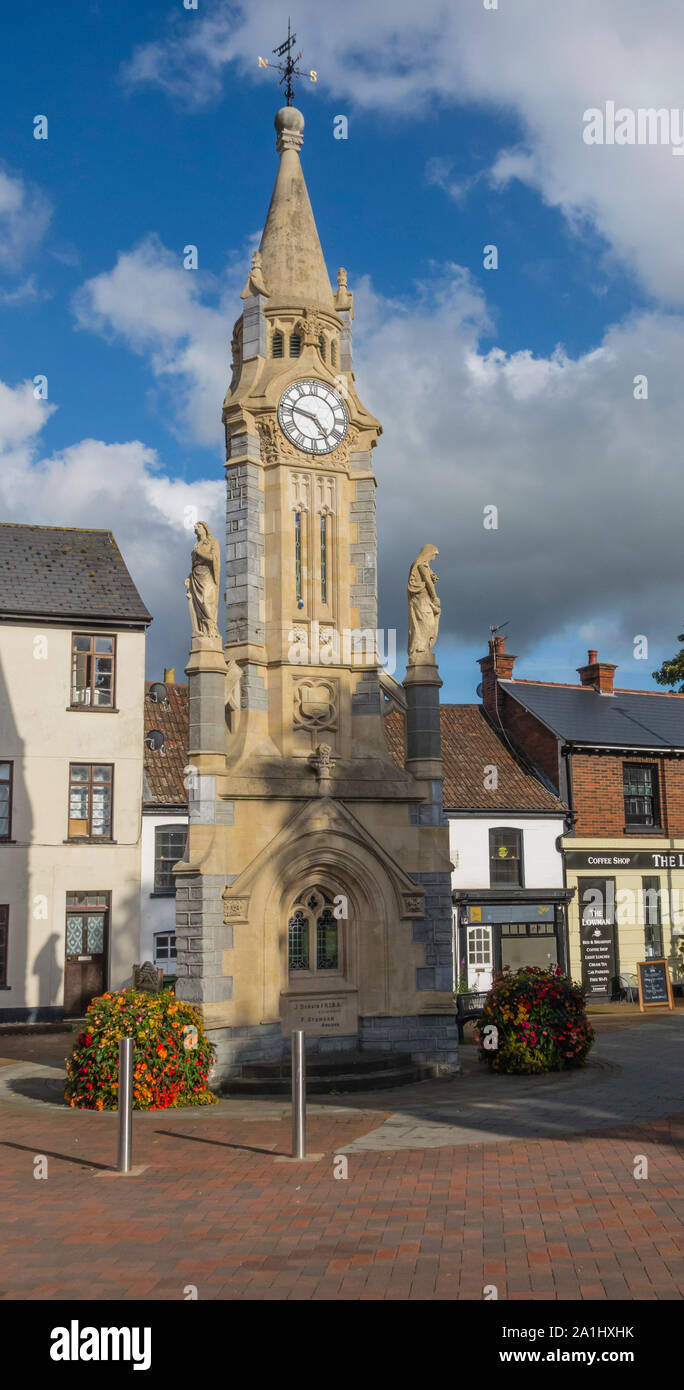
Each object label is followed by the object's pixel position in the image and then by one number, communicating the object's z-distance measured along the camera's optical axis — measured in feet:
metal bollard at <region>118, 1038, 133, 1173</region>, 33.81
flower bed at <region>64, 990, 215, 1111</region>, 45.03
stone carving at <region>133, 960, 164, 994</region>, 78.84
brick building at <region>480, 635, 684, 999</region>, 99.76
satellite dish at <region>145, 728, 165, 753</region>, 94.99
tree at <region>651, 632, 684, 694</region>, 113.91
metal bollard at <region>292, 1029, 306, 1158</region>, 35.14
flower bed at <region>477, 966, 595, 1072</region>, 51.00
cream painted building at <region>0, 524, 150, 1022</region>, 84.99
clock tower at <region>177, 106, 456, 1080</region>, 51.11
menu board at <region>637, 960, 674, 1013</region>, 87.56
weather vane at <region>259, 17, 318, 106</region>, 60.59
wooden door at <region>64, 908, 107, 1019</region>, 86.22
